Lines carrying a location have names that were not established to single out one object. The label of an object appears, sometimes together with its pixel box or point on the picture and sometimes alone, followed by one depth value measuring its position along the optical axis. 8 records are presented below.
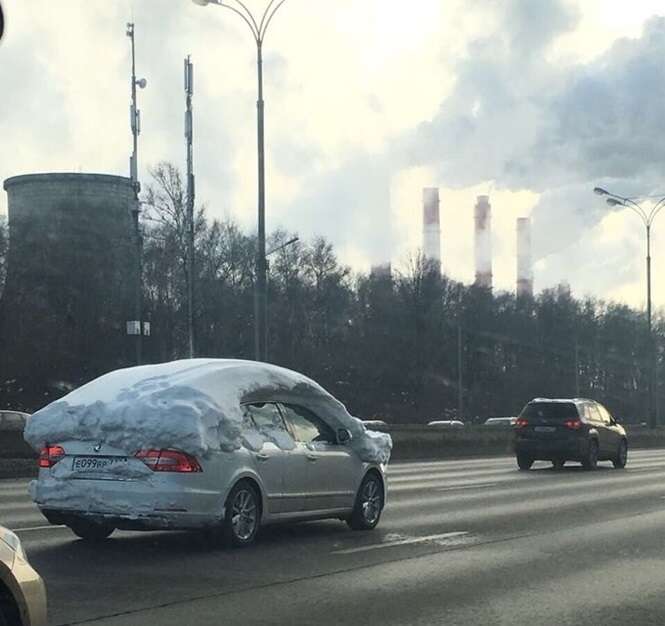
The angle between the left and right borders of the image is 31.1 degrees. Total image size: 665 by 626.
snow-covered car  10.55
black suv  27.16
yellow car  5.19
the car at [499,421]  73.72
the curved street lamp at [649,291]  52.50
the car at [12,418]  39.77
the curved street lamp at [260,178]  29.30
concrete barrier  28.30
